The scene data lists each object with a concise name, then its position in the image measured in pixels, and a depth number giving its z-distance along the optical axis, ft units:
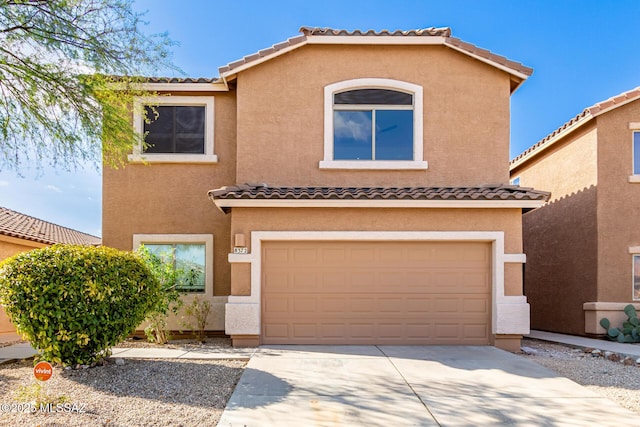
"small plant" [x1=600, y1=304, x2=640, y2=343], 36.99
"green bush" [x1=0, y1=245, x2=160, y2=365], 23.07
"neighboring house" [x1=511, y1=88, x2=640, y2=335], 38.99
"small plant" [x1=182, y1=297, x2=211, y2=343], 36.11
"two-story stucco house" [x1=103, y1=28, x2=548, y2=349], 32.78
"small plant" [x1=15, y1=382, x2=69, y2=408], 19.45
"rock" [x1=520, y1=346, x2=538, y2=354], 32.80
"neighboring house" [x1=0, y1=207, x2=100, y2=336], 46.60
